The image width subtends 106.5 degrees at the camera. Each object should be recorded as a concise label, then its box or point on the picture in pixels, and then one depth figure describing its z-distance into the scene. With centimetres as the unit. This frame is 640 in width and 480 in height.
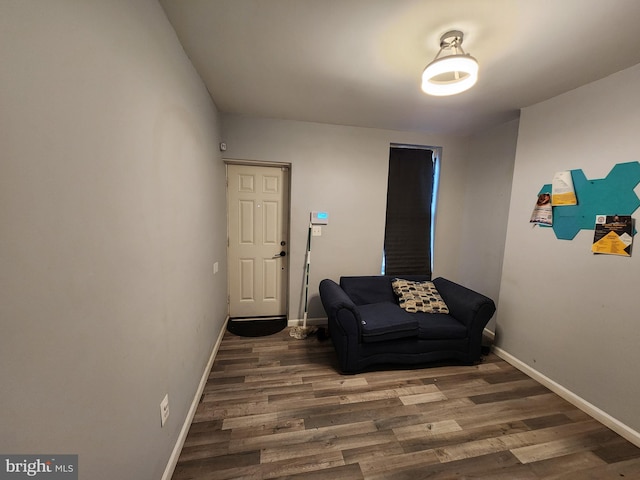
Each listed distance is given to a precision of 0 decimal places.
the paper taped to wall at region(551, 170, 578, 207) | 199
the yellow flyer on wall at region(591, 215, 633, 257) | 168
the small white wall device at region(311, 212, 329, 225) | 303
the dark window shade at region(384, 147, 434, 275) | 330
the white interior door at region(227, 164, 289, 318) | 304
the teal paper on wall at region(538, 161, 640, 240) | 167
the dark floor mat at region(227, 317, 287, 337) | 292
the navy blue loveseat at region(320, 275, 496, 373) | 219
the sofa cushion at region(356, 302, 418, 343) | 221
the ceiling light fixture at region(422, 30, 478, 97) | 135
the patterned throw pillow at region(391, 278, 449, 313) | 261
